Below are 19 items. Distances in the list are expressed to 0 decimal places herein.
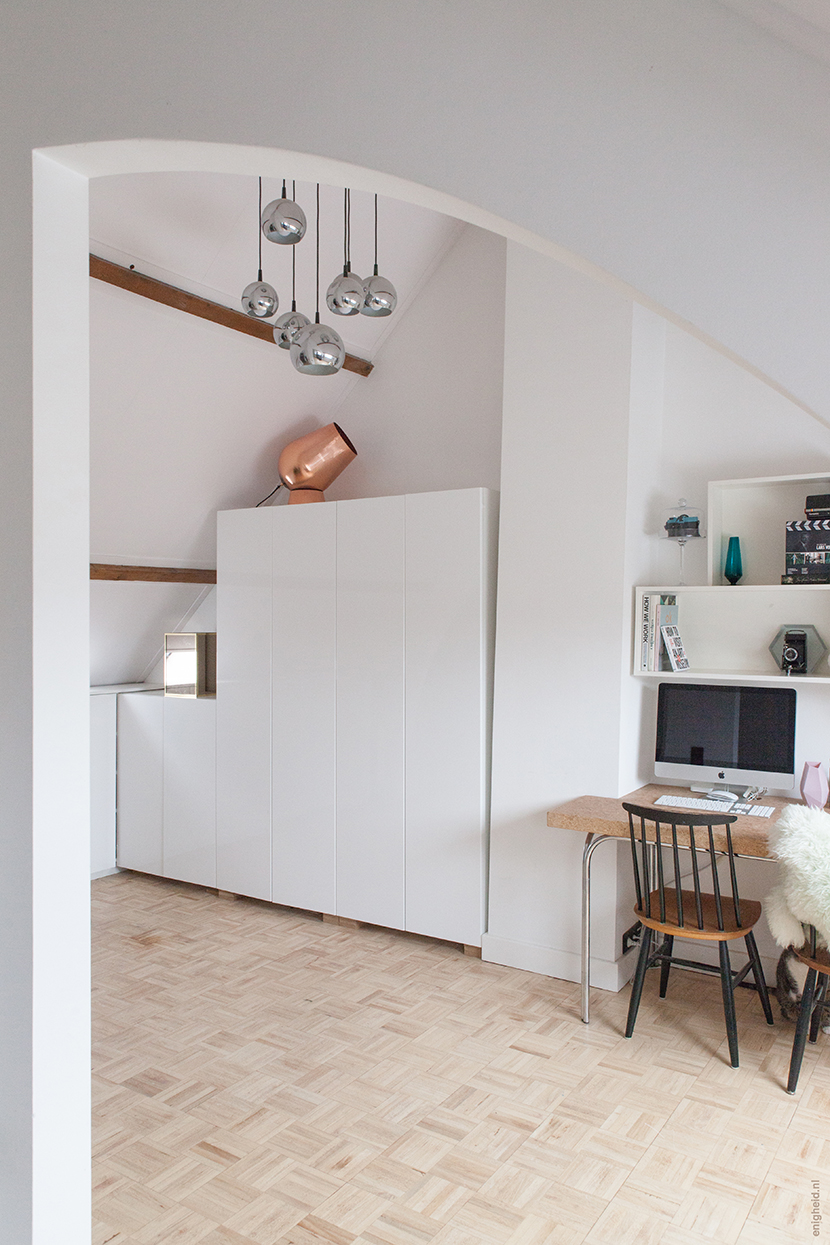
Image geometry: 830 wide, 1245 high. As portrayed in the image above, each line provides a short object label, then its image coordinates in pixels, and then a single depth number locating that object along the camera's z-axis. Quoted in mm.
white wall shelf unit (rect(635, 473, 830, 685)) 3496
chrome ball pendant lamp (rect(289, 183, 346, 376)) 3467
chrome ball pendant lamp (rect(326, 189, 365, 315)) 3383
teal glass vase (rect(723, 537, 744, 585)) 3508
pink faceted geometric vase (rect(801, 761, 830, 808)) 3193
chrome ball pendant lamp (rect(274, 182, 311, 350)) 3580
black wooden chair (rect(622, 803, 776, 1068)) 2914
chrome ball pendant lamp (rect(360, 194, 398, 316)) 3455
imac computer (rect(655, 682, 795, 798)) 3379
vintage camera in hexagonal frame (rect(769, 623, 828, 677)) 3430
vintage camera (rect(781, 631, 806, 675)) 3428
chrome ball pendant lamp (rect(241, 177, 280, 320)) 3469
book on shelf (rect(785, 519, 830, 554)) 3281
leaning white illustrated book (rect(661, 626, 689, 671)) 3592
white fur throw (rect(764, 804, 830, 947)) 2668
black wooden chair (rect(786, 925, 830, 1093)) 2777
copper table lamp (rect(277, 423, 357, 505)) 4578
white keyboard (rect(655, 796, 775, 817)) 3203
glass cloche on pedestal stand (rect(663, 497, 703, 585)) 3514
